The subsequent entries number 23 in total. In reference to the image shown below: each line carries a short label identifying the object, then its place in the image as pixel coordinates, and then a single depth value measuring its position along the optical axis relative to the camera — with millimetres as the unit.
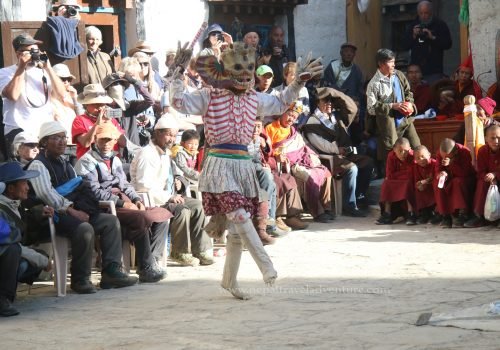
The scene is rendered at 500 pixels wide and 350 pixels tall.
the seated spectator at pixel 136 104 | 12125
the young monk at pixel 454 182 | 12211
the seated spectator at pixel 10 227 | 8148
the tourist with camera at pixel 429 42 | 15773
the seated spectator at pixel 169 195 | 10375
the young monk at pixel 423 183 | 12571
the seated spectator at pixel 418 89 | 14398
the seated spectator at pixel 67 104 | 11602
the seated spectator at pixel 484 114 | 12781
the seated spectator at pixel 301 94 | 13570
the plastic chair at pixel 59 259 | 9086
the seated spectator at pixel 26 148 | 9891
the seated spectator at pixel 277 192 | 12039
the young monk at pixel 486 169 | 11930
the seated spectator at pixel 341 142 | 13578
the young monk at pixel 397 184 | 12797
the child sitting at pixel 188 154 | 11281
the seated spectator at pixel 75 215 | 9094
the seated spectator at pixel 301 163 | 12945
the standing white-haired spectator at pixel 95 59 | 12797
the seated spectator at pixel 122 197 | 9641
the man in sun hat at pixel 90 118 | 10188
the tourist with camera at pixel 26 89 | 11078
